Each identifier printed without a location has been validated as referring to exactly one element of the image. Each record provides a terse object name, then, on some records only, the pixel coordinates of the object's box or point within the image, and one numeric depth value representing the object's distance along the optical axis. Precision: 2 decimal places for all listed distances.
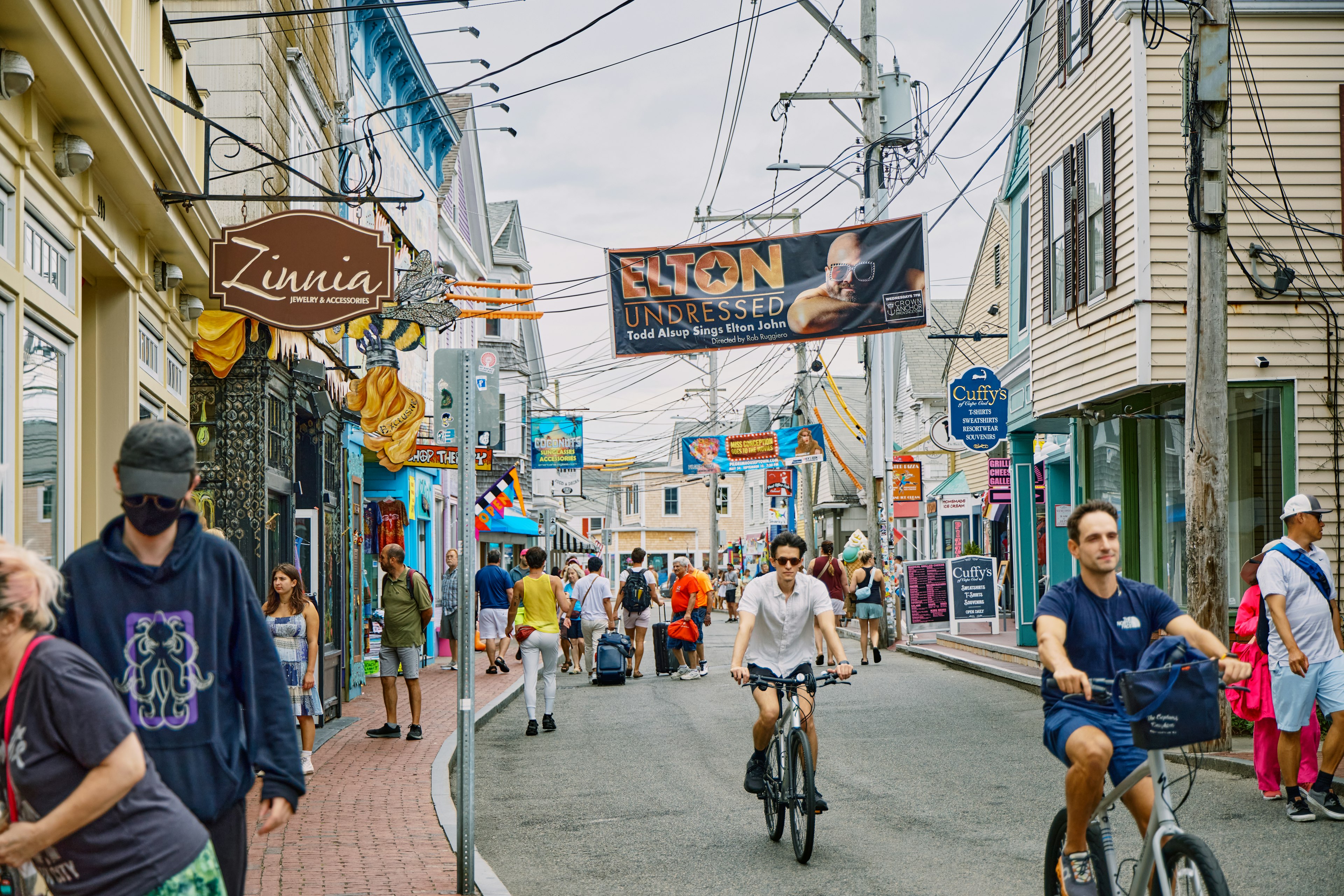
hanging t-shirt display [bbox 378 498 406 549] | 22.83
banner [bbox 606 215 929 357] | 16.91
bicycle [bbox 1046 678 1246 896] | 4.42
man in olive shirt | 13.07
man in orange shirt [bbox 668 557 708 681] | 20.42
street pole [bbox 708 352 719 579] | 49.53
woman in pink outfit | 8.41
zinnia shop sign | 9.81
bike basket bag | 4.56
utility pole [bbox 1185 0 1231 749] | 10.52
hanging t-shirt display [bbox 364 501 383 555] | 21.95
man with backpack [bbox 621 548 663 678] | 20.58
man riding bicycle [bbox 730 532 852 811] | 8.35
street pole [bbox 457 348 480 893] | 6.72
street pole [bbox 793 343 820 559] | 35.88
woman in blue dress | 10.73
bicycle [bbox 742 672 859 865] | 7.57
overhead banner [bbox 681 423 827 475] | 37.19
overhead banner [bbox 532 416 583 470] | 40.38
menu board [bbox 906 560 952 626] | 23.30
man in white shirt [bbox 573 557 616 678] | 20.14
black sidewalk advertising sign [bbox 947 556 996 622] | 22.75
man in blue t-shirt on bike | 5.04
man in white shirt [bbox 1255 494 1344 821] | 8.12
